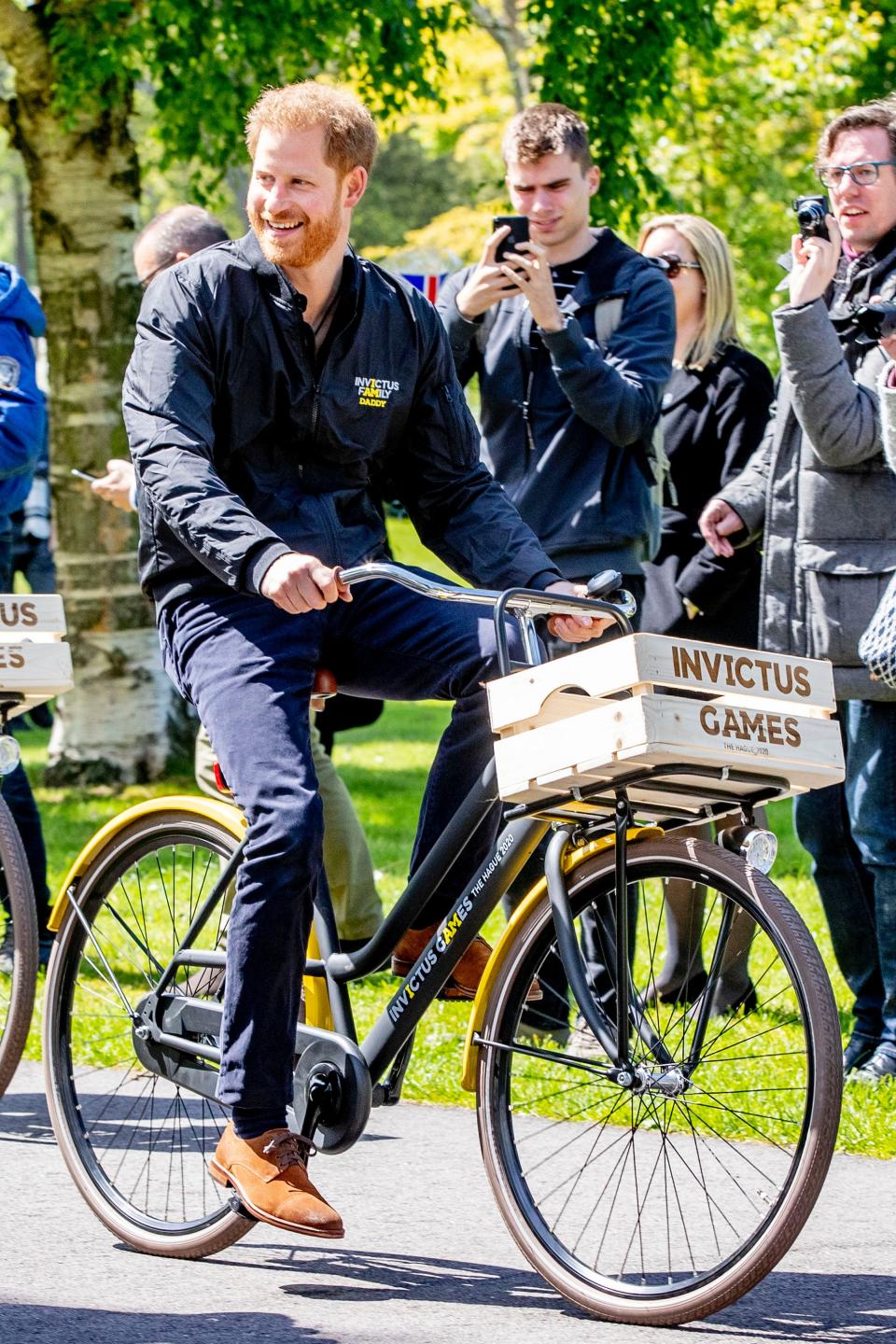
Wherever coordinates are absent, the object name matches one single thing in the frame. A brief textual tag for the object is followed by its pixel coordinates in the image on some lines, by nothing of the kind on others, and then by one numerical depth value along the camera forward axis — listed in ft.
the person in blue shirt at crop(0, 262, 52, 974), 44.29
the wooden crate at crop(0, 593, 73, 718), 32.24
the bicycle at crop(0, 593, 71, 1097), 32.24
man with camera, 36.42
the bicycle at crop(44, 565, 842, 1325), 24.35
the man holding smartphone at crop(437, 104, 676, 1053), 39.58
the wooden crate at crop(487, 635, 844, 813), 23.47
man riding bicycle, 25.95
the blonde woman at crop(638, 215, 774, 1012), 43.86
